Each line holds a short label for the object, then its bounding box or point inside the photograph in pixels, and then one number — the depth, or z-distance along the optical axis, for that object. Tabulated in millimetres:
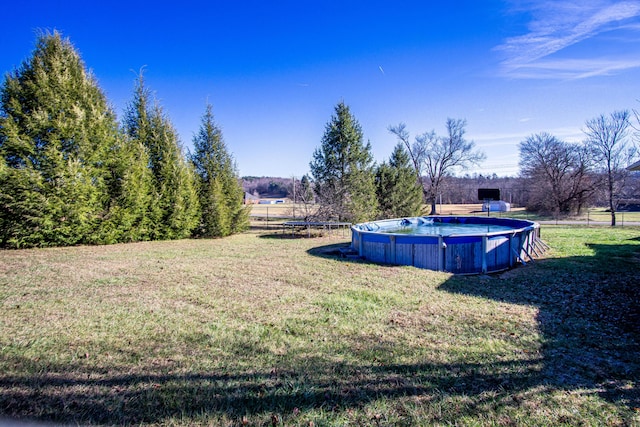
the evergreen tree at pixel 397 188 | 22516
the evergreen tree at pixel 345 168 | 19094
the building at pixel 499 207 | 40688
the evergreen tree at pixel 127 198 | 13078
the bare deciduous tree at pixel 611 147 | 26359
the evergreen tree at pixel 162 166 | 14953
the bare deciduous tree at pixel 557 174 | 31438
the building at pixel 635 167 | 10305
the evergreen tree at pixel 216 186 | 16531
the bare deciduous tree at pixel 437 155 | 34322
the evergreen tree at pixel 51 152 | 10750
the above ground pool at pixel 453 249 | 8242
